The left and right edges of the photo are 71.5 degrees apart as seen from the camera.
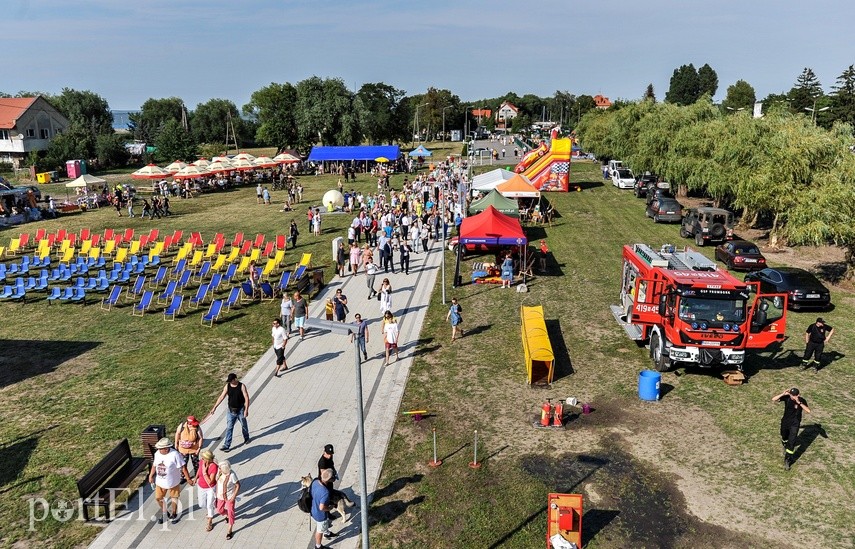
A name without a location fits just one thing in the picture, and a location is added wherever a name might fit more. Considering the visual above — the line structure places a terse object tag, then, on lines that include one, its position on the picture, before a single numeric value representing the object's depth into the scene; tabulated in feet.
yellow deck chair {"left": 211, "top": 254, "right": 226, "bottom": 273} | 79.77
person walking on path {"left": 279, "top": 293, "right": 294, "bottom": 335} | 58.95
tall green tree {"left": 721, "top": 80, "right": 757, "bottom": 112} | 385.50
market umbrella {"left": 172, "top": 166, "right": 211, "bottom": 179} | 150.58
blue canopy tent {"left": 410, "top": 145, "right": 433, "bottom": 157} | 228.22
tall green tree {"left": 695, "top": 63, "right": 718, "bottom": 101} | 510.17
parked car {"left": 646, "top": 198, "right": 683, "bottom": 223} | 115.65
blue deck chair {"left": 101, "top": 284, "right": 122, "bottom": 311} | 69.56
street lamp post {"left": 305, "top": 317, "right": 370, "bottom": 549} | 22.90
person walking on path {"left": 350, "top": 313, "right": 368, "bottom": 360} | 50.52
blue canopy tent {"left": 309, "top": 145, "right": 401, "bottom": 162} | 196.85
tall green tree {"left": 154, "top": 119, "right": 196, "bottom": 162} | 201.87
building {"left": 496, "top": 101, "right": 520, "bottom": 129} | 553.40
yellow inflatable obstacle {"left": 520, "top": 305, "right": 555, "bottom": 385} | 48.44
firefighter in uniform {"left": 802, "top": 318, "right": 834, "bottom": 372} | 49.80
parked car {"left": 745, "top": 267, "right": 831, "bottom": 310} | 65.82
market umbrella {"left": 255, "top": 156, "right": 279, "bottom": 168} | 180.52
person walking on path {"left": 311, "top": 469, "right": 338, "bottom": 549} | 29.76
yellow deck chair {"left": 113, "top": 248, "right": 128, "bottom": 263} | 86.38
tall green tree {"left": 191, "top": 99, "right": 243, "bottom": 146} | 388.98
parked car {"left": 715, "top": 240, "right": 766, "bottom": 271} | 81.35
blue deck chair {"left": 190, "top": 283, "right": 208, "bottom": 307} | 69.59
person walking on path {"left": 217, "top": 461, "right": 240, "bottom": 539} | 31.01
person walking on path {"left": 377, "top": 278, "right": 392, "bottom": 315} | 59.93
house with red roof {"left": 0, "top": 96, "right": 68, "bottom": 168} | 231.50
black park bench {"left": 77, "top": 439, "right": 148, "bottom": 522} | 32.27
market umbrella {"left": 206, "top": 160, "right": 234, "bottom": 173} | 162.42
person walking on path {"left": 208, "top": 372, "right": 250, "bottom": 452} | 38.40
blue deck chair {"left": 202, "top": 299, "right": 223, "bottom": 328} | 63.87
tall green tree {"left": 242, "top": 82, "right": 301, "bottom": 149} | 234.58
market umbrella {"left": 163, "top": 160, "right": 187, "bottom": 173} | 152.46
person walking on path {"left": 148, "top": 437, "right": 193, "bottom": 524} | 31.78
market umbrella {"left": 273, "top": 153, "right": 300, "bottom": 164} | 198.49
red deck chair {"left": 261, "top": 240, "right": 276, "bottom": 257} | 88.12
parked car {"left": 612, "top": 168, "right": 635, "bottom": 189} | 161.79
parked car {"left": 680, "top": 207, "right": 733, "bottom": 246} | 96.99
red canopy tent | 76.69
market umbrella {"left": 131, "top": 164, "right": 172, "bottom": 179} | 146.10
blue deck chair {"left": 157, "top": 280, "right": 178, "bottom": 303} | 71.36
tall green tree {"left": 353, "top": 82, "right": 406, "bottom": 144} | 278.87
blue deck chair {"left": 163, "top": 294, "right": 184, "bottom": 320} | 66.23
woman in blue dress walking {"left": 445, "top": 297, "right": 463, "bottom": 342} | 57.57
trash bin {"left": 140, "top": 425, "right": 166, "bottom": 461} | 36.76
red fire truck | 47.24
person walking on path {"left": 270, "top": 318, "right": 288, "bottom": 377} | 49.70
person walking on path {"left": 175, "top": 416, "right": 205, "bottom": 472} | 34.94
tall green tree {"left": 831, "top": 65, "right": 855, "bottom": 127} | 266.16
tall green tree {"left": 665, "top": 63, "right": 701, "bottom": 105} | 505.66
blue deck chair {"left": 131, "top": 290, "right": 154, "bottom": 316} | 67.15
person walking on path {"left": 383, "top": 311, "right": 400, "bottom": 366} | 53.01
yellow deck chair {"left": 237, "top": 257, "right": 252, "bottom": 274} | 79.51
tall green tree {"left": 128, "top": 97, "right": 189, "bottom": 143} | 386.93
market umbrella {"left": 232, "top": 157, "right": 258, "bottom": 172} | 172.24
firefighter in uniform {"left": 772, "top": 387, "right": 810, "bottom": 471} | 36.29
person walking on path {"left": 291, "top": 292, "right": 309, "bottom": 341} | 57.77
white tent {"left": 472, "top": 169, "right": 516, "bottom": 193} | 120.57
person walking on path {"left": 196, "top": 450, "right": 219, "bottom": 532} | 31.35
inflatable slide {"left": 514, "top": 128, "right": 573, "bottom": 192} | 151.84
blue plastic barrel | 45.88
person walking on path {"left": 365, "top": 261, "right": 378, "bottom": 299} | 72.18
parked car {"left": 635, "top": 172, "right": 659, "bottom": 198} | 148.36
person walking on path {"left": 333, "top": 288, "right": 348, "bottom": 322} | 58.49
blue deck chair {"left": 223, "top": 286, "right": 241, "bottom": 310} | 68.39
